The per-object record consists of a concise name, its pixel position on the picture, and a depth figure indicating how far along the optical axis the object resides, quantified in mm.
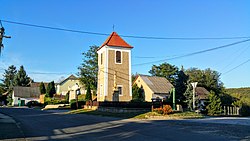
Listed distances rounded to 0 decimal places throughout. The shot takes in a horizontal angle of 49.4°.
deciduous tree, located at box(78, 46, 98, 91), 66000
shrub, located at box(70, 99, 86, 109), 43281
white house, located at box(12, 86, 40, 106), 78938
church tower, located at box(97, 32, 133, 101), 39688
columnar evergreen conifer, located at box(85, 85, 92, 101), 48906
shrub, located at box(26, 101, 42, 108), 61369
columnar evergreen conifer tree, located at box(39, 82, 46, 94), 82825
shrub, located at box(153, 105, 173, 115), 24645
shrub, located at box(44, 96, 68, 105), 56291
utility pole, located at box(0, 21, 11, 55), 18359
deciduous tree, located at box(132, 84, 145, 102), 50834
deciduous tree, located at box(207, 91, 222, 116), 32812
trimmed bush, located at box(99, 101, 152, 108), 28797
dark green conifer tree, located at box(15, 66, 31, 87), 99131
